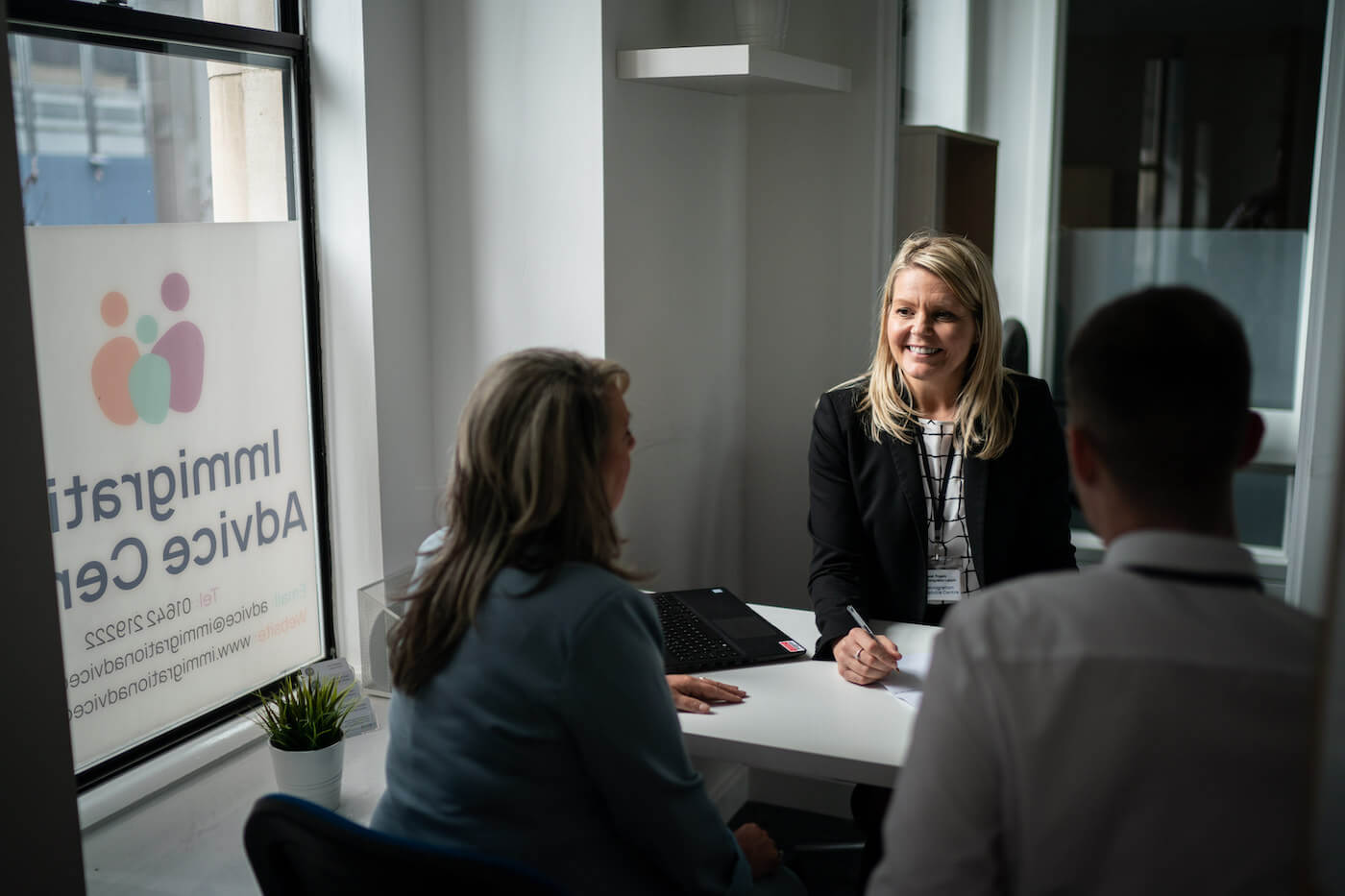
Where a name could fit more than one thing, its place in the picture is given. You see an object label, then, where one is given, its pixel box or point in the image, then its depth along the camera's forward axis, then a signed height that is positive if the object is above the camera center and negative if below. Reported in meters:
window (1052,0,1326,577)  2.48 +0.21
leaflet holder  2.31 -0.73
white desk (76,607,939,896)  1.69 -0.74
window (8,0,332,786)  1.84 -0.17
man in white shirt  0.86 -0.32
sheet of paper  1.87 -0.69
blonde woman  2.27 -0.40
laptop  2.02 -0.69
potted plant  1.91 -0.80
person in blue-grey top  1.26 -0.46
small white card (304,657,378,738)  2.06 -0.79
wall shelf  2.28 +0.39
